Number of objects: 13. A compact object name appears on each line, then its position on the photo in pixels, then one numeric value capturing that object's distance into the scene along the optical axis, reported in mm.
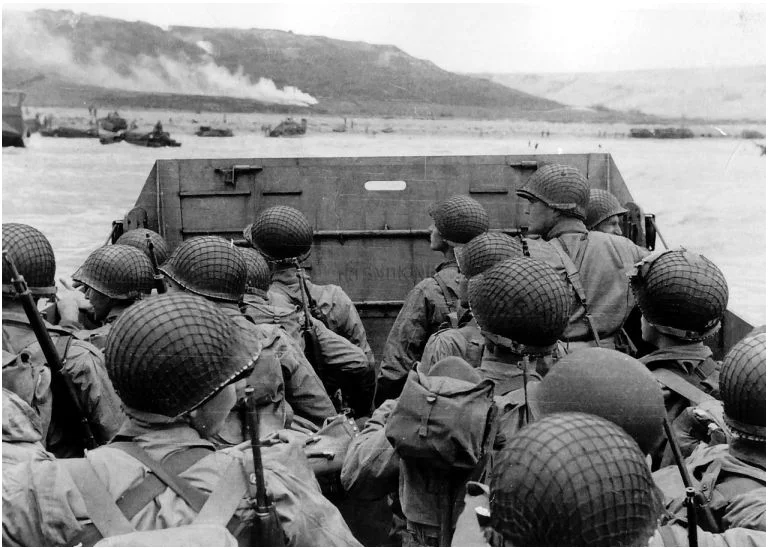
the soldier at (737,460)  2086
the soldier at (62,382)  2924
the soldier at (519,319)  2879
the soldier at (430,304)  4984
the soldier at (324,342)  4227
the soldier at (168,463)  1851
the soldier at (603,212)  5570
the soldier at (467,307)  3418
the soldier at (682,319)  3084
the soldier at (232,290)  3627
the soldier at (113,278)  3842
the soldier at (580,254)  4262
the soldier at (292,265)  4891
